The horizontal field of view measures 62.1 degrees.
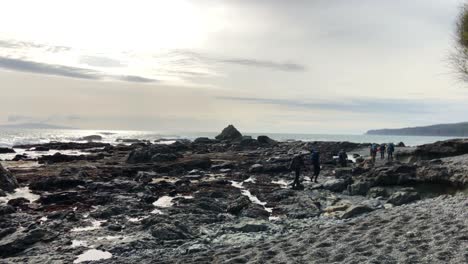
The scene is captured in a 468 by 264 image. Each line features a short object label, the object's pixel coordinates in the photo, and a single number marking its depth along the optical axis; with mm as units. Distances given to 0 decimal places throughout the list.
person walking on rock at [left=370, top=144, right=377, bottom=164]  42178
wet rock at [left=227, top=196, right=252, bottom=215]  18578
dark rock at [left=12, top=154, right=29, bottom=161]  49188
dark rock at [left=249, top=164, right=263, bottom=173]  38750
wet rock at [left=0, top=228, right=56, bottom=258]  12595
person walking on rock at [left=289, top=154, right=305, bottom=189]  26828
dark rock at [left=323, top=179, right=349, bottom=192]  26156
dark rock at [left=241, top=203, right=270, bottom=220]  17938
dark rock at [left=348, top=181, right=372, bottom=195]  24344
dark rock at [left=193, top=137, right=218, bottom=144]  87438
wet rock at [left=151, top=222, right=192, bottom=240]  13844
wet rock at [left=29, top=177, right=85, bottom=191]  26375
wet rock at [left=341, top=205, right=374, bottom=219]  16766
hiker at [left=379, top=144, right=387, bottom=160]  47569
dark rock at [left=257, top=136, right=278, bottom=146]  81250
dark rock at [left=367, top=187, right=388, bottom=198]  22712
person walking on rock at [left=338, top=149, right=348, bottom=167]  44456
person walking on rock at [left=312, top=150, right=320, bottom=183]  30141
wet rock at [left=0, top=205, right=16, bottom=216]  17891
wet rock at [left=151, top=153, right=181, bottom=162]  45538
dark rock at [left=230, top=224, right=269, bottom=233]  14867
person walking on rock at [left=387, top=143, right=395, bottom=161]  44416
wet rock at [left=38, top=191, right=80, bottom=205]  21638
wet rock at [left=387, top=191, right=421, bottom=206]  19031
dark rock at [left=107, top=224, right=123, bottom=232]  15531
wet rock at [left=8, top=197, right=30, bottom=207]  20442
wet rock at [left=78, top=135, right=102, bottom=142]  136388
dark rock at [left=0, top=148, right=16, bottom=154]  62962
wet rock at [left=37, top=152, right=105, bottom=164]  45747
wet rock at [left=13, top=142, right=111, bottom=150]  75000
